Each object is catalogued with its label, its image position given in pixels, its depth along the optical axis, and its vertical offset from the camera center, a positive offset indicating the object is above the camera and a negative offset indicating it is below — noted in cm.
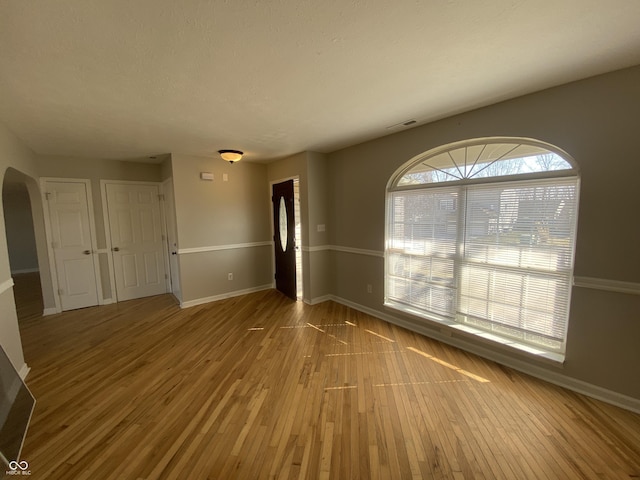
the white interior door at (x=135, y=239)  454 -34
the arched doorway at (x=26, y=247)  401 -56
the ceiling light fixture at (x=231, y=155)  378 +92
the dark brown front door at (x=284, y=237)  457 -37
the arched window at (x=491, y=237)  224 -25
